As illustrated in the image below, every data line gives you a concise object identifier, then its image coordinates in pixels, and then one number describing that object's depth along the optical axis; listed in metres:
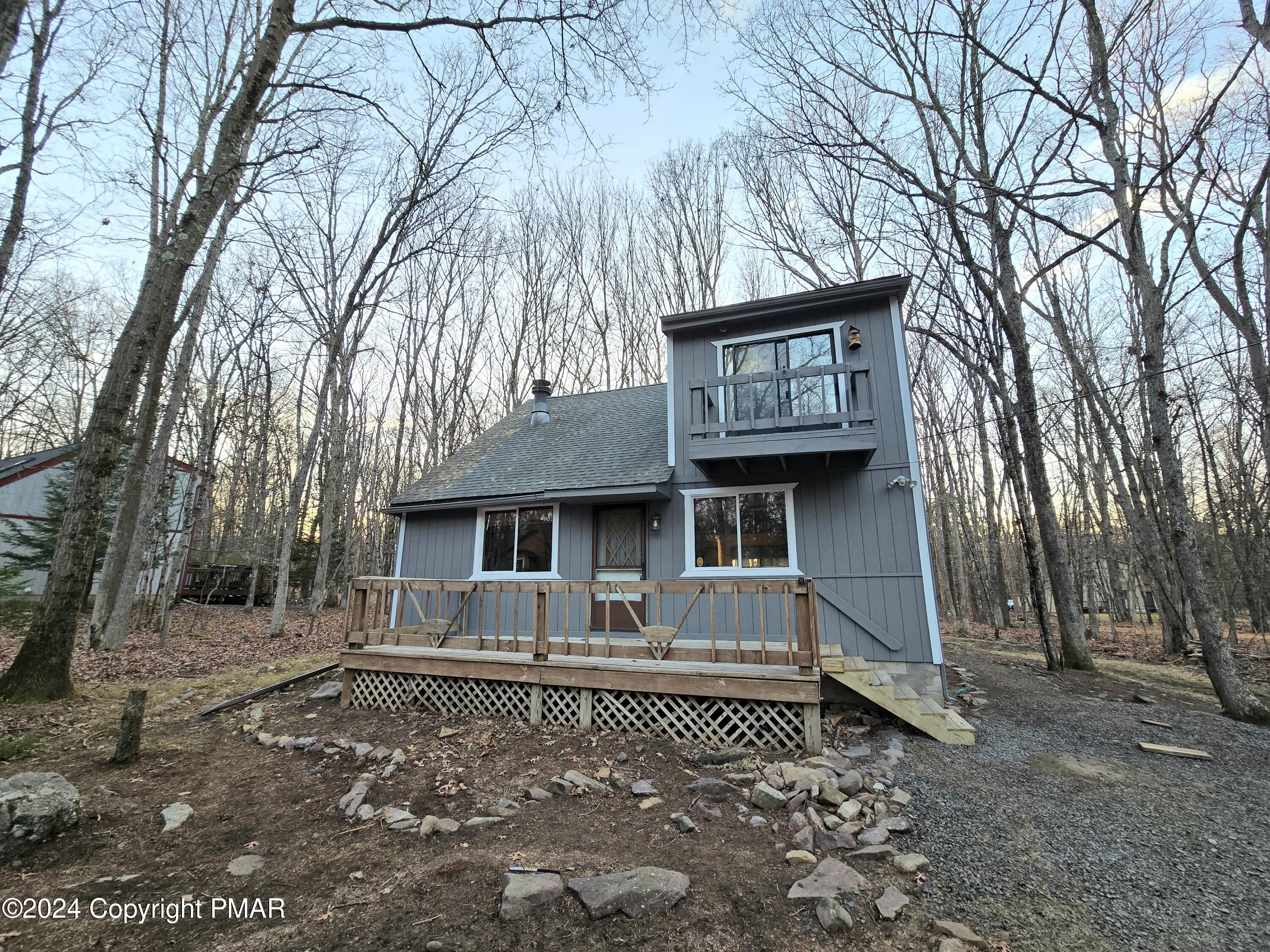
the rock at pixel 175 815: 3.45
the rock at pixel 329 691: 6.63
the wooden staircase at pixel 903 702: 5.24
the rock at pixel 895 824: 3.41
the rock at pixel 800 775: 4.01
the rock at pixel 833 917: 2.44
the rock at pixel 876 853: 3.09
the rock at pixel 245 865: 2.97
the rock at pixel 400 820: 3.54
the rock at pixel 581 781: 4.16
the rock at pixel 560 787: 4.09
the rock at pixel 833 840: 3.25
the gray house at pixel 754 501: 6.64
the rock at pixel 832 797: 3.77
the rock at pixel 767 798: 3.78
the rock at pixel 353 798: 3.80
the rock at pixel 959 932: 2.33
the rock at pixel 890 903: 2.54
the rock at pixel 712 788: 4.01
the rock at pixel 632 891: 2.61
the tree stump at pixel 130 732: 4.39
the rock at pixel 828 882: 2.72
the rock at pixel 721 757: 4.62
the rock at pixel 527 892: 2.59
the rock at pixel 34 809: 2.95
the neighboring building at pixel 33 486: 15.49
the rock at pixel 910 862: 2.94
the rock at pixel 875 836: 3.26
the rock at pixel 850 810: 3.57
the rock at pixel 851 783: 4.00
